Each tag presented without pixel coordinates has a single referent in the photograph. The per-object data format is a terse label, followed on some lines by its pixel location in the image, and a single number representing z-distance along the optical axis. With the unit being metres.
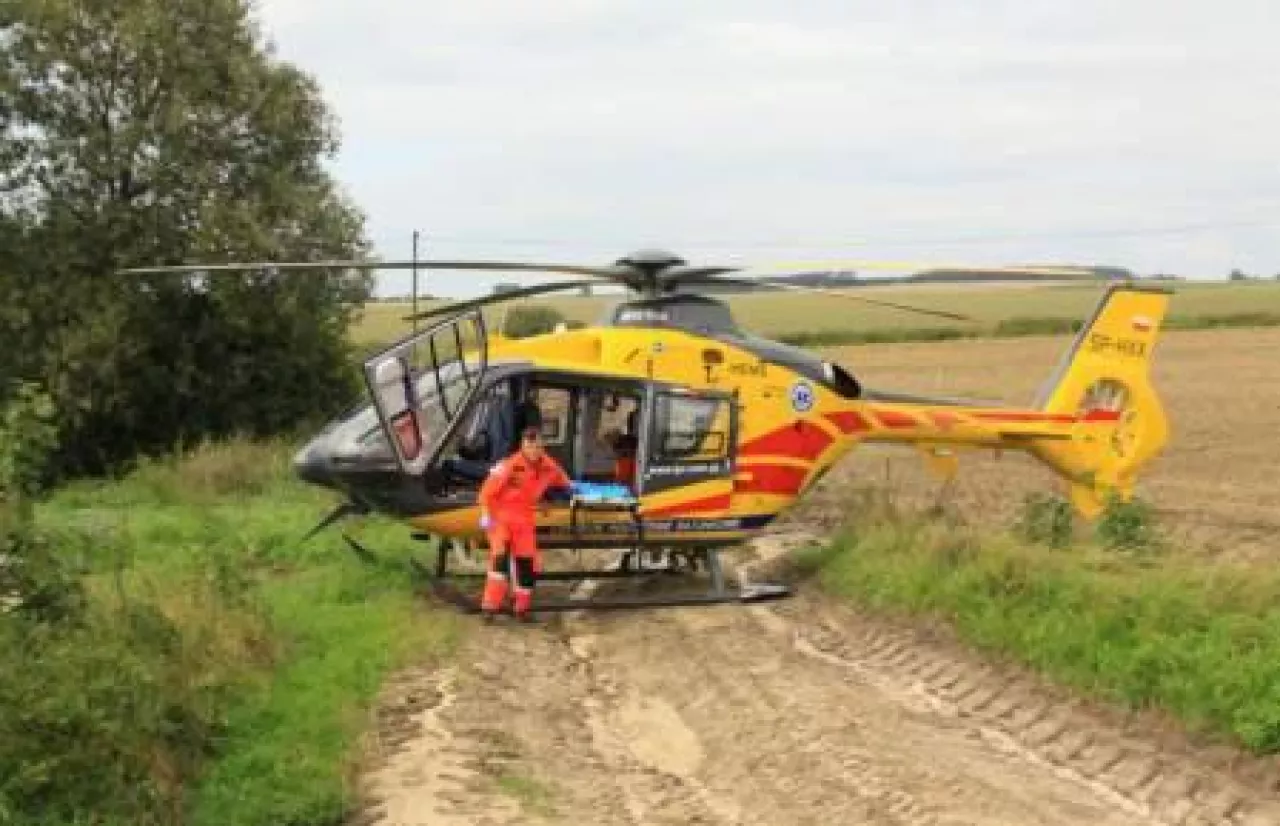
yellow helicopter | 12.82
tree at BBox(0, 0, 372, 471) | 24.83
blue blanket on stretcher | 13.14
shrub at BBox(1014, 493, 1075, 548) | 13.30
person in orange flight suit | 12.36
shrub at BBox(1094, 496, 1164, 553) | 12.77
